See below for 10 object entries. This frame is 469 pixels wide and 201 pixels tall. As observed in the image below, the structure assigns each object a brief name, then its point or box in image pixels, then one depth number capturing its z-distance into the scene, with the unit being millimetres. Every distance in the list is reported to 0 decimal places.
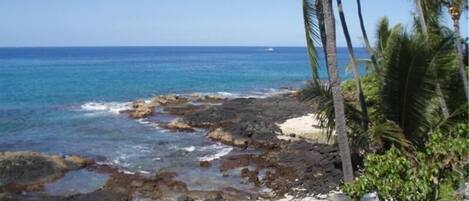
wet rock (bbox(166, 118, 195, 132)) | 34625
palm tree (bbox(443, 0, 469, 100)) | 12717
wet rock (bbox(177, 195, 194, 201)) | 19080
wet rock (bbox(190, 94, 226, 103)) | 49100
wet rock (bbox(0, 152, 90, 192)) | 22109
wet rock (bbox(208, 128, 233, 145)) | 30642
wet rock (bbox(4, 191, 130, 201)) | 19469
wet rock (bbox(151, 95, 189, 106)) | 46688
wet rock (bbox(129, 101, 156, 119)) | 40625
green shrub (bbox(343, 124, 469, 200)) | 7898
